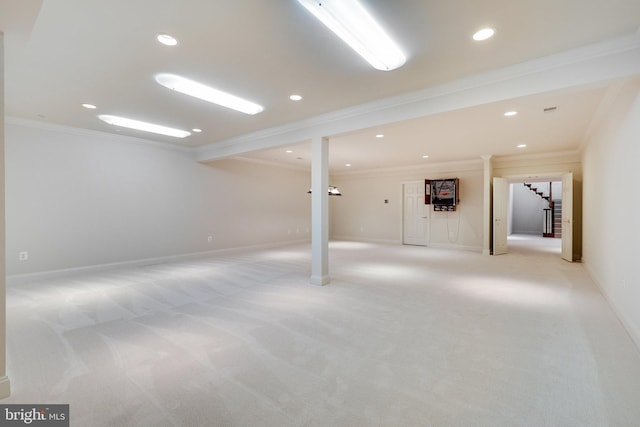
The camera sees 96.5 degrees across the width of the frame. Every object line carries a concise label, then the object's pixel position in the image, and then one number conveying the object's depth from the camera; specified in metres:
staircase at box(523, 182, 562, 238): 12.45
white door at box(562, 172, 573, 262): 6.54
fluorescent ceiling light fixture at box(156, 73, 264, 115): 3.29
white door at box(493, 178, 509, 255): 7.46
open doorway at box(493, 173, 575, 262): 10.06
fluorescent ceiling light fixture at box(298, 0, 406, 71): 2.04
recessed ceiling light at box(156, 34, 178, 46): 2.42
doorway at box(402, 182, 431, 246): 9.31
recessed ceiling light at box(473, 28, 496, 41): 2.32
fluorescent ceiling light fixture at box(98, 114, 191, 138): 4.72
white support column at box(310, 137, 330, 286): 4.52
